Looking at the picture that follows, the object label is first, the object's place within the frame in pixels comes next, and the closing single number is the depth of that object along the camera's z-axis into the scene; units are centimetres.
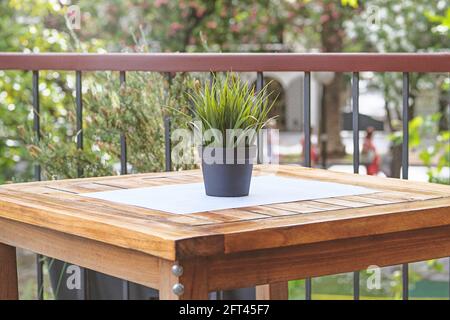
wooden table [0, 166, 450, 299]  225
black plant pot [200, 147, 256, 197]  257
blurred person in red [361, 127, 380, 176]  1325
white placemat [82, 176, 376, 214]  251
